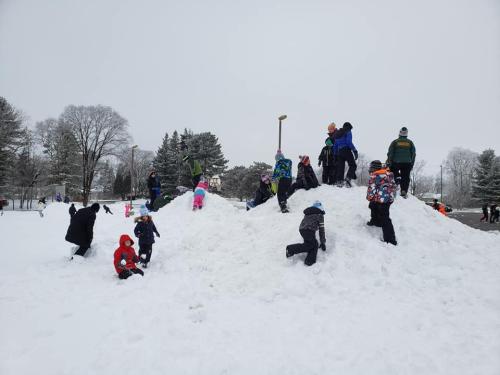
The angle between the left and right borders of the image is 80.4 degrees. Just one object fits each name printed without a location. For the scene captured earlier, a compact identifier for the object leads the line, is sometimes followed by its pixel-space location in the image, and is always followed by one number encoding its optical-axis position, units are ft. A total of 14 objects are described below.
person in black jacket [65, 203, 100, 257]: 23.94
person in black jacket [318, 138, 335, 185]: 30.63
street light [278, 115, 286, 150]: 51.77
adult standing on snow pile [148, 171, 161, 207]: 47.98
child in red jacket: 20.66
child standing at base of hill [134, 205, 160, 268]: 23.37
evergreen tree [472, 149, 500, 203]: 136.42
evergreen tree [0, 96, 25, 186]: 111.55
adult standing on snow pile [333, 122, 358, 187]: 28.71
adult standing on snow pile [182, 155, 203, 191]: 45.65
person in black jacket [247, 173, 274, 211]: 36.45
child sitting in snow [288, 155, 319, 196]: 29.67
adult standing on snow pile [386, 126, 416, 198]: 28.94
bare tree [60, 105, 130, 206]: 132.16
